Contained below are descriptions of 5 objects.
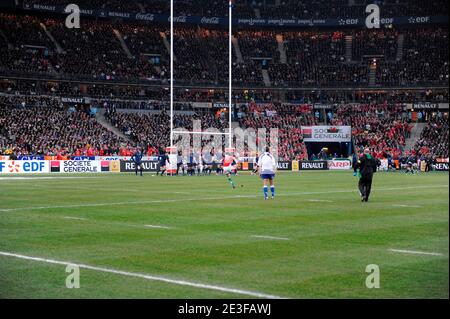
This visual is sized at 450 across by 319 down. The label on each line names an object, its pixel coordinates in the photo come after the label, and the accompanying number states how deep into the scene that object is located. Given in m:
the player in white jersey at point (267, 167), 25.83
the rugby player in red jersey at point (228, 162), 35.21
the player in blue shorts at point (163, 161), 49.22
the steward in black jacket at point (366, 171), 24.27
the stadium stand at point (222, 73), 70.56
